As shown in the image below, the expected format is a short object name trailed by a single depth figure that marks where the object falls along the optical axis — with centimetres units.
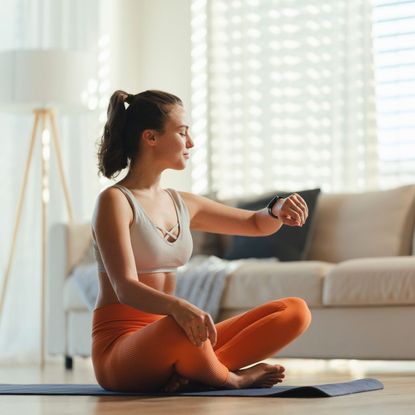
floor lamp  496
